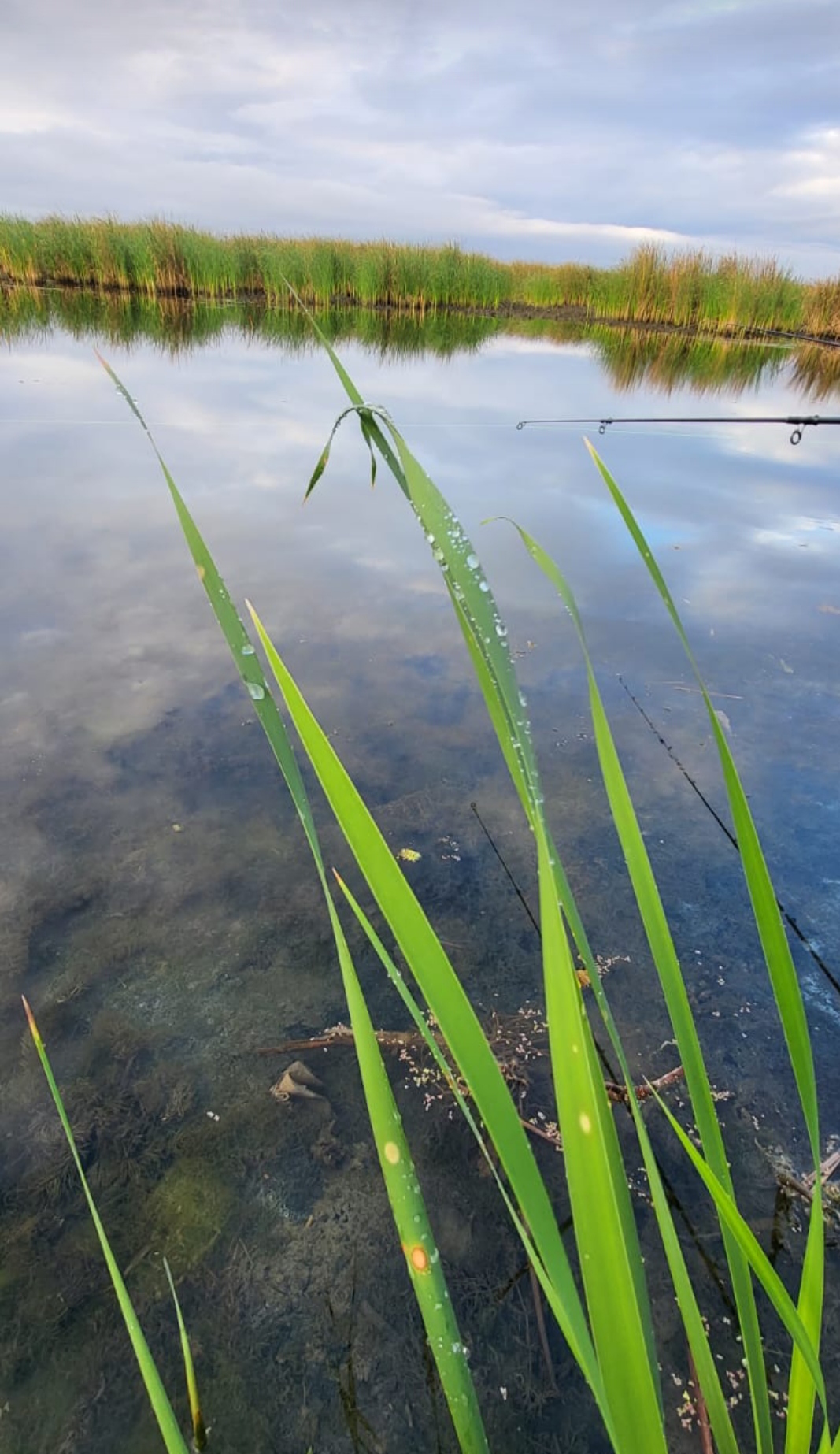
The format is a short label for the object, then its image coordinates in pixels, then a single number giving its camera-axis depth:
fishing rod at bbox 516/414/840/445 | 2.31
